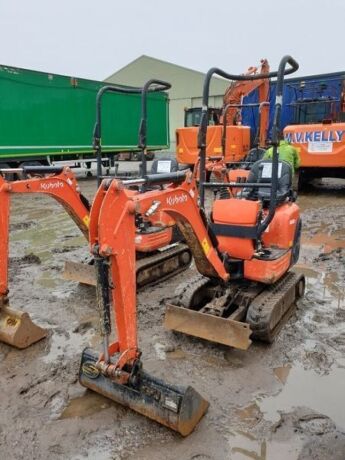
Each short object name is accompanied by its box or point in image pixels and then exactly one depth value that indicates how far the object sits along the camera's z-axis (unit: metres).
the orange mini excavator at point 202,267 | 2.51
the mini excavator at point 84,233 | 3.70
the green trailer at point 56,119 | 12.60
